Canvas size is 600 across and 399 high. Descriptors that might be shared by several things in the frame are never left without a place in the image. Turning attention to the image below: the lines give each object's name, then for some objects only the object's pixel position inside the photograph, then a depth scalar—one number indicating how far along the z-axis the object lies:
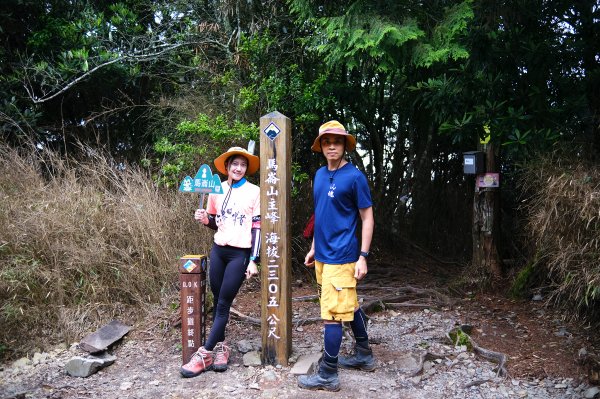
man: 3.97
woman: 4.38
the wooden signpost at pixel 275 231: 4.48
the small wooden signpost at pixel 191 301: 4.52
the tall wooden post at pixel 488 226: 7.07
